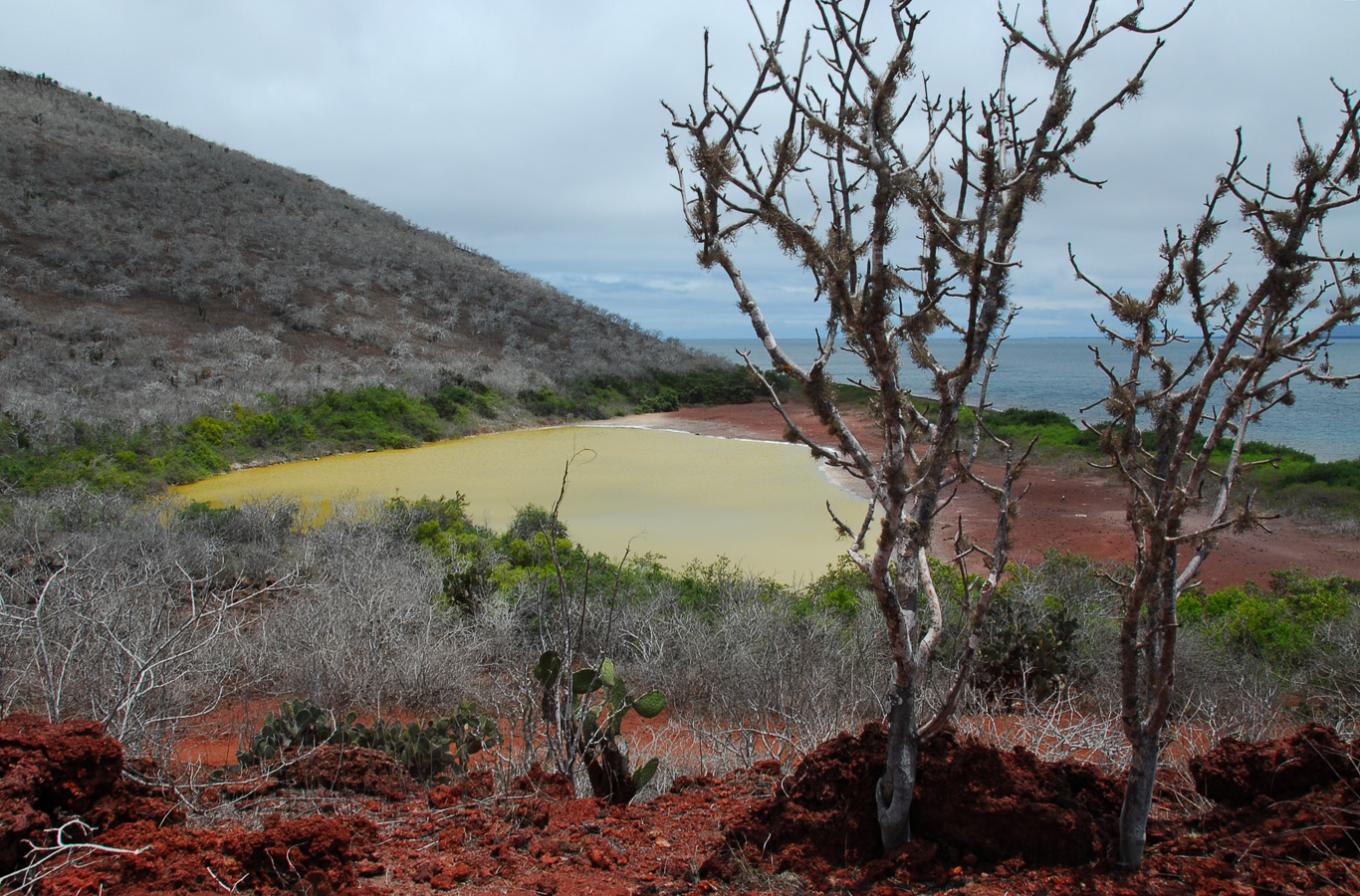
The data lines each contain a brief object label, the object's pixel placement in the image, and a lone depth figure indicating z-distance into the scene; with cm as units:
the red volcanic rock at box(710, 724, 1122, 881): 262
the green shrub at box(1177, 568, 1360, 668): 635
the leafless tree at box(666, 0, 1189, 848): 246
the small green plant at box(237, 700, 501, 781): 396
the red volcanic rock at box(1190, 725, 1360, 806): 275
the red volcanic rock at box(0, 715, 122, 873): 247
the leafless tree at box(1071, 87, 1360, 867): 226
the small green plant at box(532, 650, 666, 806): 369
